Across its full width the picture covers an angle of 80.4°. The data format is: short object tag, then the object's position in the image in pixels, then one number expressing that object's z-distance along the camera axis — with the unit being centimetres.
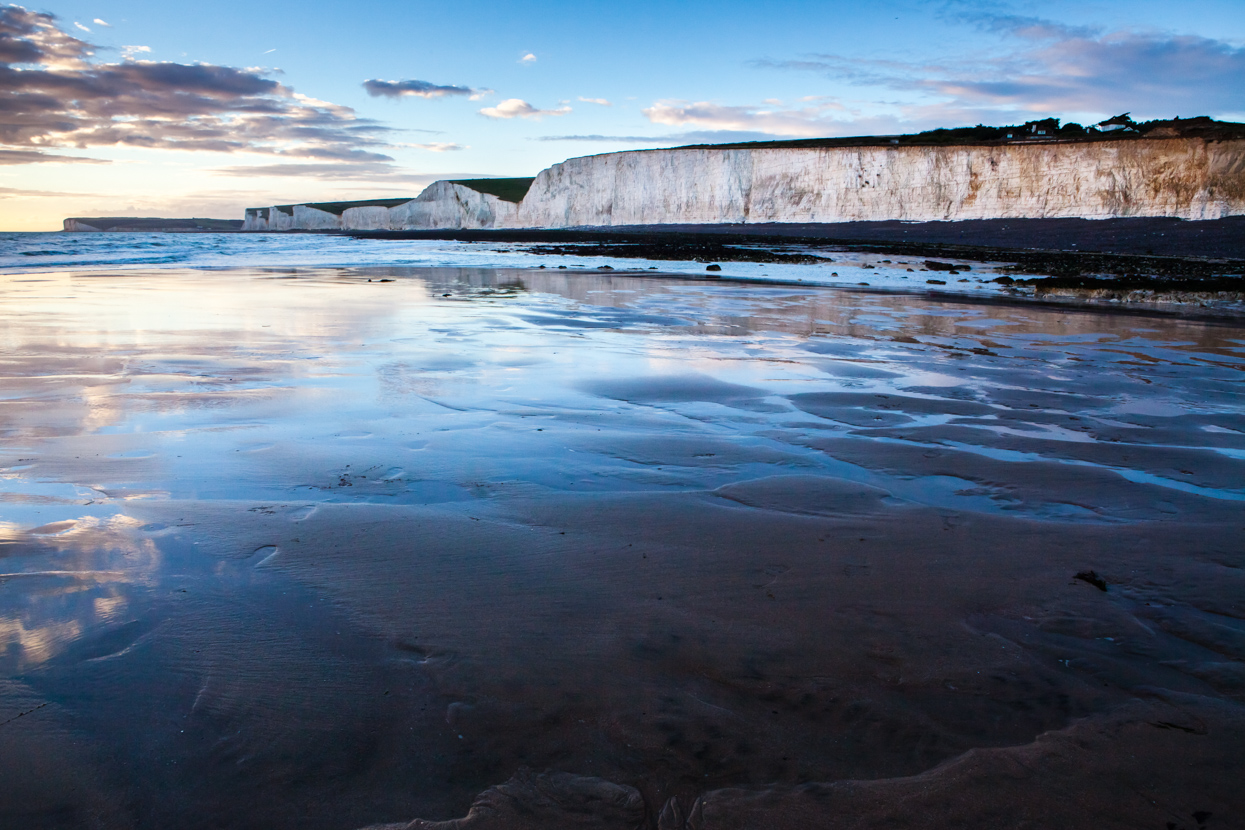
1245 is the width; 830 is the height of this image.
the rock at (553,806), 156
